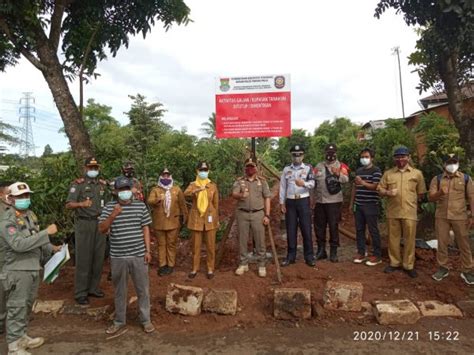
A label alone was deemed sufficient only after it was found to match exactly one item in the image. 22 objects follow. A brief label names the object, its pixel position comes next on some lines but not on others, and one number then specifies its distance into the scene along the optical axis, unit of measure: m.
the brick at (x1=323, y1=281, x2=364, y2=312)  4.21
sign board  5.61
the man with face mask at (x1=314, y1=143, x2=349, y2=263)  5.46
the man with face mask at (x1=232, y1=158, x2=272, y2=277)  5.19
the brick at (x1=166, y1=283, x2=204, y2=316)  4.30
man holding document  3.46
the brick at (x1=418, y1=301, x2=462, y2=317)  4.12
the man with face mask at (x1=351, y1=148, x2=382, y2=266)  5.35
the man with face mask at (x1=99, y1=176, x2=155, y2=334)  3.91
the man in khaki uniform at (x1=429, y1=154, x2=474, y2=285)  4.69
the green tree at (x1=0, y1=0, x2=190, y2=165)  5.81
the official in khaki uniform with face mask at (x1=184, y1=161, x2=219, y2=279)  5.16
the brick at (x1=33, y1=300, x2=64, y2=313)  4.61
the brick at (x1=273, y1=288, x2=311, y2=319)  4.18
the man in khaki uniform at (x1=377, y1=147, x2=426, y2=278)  4.93
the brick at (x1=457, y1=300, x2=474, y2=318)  4.12
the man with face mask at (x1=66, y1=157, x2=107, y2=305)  4.73
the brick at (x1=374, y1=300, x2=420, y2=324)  3.97
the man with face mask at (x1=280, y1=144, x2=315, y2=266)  5.32
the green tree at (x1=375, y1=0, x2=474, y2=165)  4.81
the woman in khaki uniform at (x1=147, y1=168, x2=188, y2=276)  5.31
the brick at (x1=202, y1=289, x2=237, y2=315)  4.27
